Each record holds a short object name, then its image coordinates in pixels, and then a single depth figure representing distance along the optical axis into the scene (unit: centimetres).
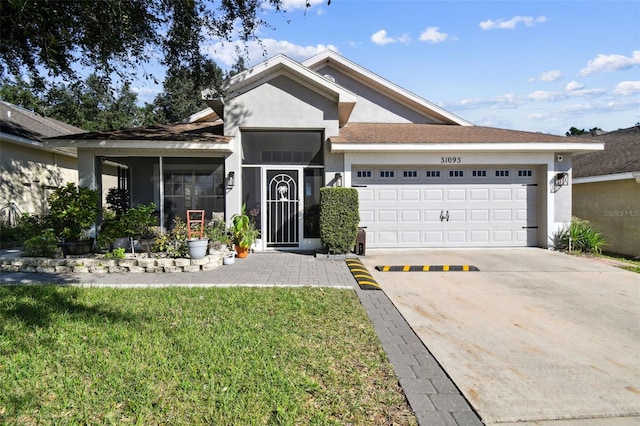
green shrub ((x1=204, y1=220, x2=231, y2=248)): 934
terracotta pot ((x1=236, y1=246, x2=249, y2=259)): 984
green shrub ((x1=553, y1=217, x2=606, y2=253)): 1080
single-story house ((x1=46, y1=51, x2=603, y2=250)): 1045
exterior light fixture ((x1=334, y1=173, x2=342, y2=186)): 1079
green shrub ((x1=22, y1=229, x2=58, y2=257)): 805
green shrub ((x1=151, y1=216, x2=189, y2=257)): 840
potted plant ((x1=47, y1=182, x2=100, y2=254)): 823
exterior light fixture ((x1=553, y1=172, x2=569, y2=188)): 1098
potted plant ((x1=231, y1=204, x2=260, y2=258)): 979
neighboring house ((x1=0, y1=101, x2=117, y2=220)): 1313
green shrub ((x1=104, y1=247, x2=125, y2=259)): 803
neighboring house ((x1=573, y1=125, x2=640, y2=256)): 1134
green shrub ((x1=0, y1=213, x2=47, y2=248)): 851
